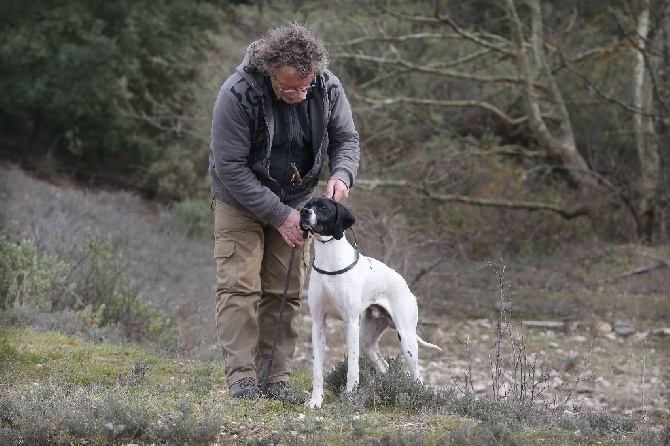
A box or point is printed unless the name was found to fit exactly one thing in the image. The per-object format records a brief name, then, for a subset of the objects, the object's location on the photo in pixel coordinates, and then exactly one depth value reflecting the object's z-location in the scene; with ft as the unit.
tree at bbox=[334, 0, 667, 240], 102.53
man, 37.29
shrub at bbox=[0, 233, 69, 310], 56.34
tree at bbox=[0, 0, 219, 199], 134.62
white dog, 37.19
